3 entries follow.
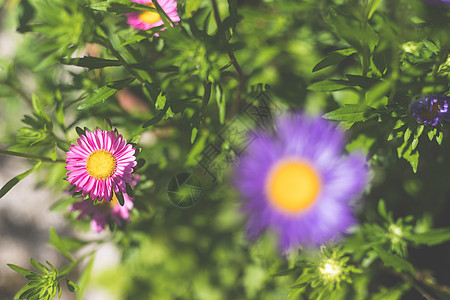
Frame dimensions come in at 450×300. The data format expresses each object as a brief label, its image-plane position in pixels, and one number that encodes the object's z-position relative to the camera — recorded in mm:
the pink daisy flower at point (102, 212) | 669
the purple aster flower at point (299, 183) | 565
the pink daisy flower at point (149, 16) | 615
